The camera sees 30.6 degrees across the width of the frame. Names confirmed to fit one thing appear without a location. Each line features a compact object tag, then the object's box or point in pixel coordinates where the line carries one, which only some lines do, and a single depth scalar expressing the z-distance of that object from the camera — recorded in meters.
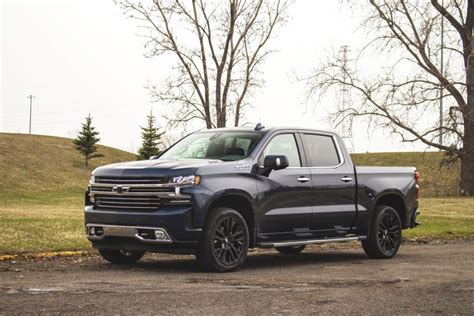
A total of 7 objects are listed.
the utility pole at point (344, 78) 39.50
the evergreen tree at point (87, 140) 69.62
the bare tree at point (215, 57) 45.81
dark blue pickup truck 11.17
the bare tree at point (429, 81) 39.59
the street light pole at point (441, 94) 39.66
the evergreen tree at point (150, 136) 62.44
